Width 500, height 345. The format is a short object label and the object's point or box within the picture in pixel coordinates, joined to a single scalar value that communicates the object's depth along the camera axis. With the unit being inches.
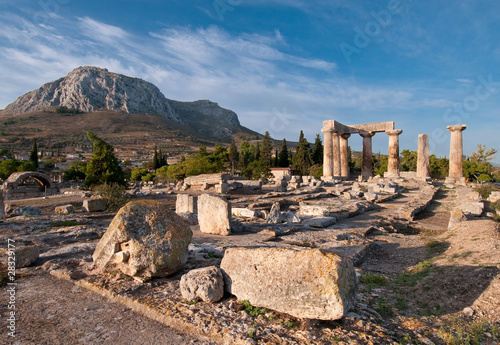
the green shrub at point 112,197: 590.2
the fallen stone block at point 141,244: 165.8
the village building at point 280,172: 1924.5
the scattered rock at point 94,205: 560.7
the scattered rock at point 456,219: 392.5
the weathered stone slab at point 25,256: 204.8
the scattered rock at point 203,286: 144.2
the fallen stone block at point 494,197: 692.1
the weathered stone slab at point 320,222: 392.3
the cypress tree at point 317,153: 2205.0
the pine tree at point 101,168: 840.9
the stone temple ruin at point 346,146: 1197.7
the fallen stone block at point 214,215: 315.6
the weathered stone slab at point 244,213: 446.0
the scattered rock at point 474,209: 483.1
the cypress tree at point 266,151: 2409.8
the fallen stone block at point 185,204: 454.9
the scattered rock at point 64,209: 526.6
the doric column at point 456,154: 1191.6
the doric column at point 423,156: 1267.2
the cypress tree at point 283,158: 2425.8
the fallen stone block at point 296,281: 122.3
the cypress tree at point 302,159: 2071.7
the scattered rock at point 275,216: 394.6
